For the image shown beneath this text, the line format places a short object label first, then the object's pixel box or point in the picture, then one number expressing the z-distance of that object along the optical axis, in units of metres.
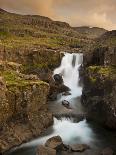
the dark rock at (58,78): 84.24
